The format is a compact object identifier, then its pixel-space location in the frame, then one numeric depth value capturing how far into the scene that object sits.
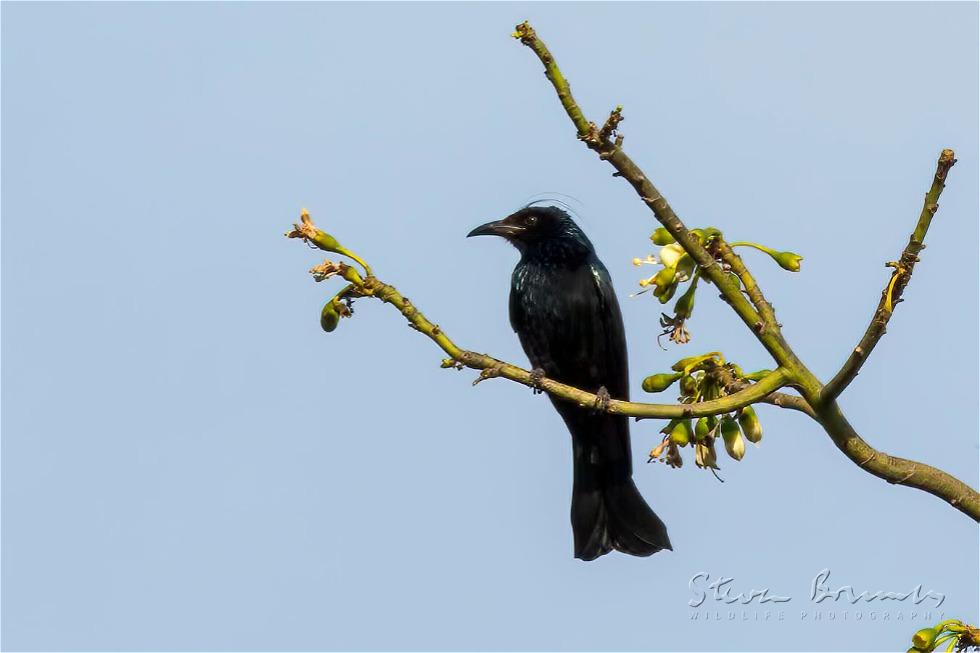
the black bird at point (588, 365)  14.91
